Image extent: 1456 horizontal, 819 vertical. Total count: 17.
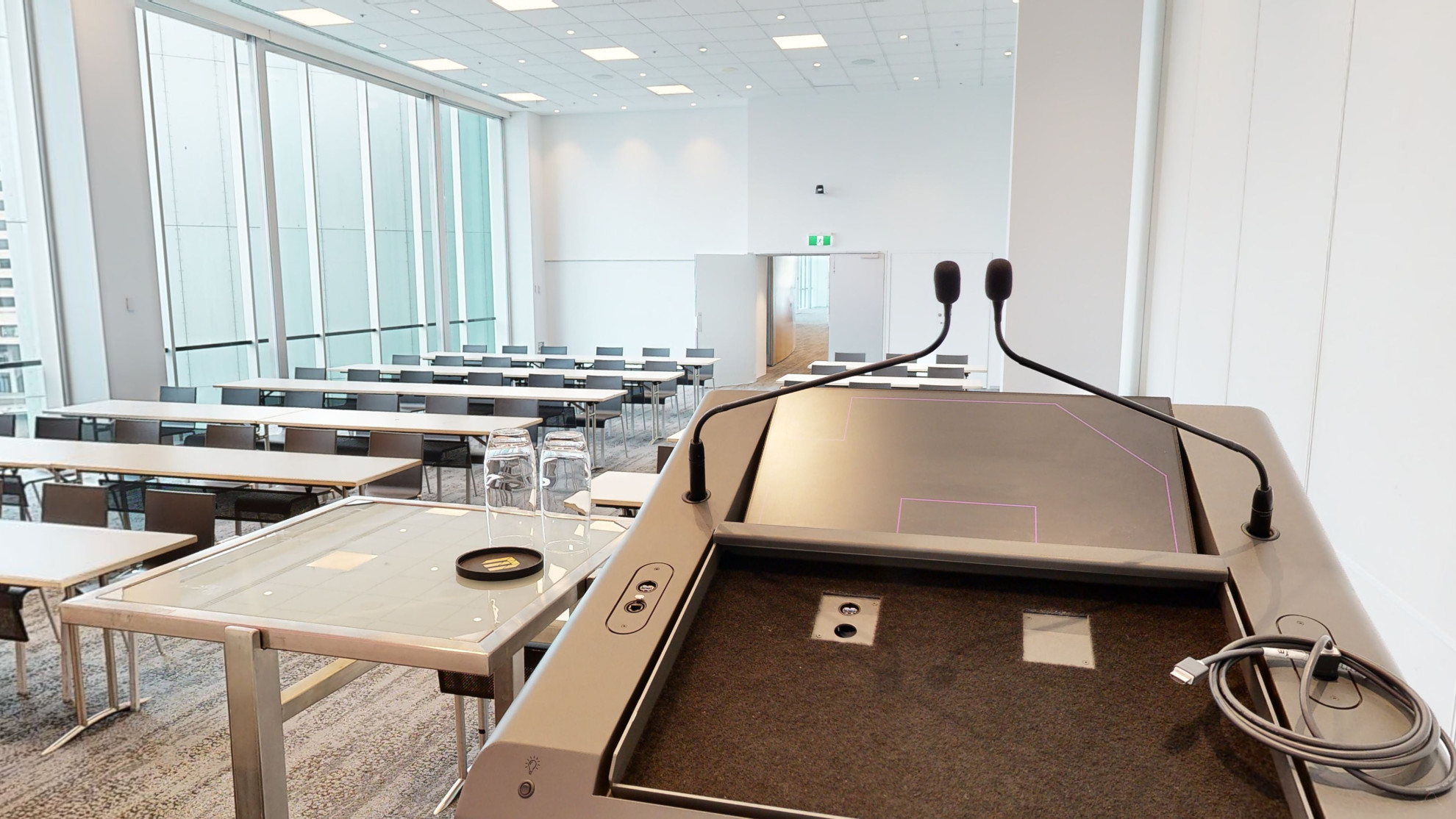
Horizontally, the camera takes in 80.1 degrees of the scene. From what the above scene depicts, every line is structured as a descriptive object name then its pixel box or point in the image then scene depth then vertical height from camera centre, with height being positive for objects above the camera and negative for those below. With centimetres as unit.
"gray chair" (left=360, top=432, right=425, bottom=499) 459 -80
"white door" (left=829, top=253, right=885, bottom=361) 1233 +0
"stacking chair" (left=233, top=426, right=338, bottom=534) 423 -99
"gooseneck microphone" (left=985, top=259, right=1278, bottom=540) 87 -13
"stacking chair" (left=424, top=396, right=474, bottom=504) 551 -97
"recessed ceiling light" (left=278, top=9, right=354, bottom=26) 850 +282
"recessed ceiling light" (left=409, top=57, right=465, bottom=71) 1049 +290
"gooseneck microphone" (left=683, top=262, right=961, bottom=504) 94 -10
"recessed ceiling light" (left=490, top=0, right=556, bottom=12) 816 +280
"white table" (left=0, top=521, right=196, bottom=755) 251 -78
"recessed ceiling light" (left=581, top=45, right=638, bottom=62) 991 +287
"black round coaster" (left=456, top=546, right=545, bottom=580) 178 -55
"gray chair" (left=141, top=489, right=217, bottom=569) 329 -81
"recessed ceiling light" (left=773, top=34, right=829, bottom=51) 938 +286
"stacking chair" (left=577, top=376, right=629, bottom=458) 720 -91
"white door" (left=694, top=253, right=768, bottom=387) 1303 -12
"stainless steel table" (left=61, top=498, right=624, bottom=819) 154 -58
